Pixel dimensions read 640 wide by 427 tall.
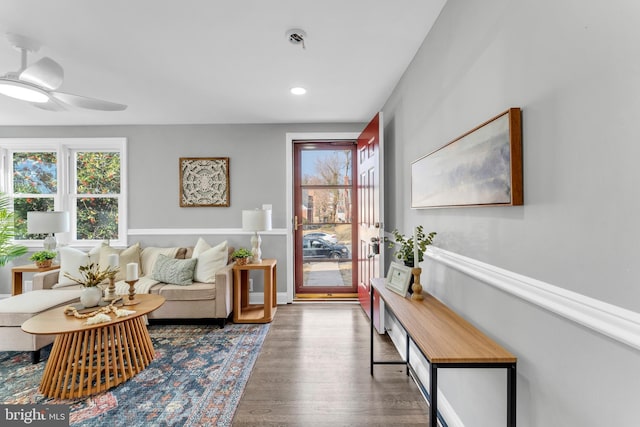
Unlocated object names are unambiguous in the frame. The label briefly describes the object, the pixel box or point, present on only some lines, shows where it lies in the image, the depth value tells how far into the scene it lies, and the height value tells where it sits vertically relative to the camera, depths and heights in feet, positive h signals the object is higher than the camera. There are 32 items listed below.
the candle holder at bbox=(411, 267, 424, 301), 5.67 -1.32
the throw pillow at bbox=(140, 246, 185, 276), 11.82 -1.41
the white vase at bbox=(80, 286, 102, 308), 7.63 -1.95
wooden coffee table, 6.43 -2.99
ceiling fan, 6.19 +3.03
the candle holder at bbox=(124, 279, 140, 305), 7.92 -2.03
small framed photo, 5.89 -1.25
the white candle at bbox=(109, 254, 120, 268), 7.89 -1.08
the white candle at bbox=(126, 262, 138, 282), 7.87 -1.39
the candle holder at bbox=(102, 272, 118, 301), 7.87 -1.90
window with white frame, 13.02 +1.67
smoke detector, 6.24 +3.90
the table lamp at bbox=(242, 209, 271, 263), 11.22 -0.06
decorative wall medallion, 12.92 +1.63
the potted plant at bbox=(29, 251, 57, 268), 11.37 -1.44
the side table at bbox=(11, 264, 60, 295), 11.30 -1.92
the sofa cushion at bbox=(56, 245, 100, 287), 11.00 -1.48
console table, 3.36 -1.60
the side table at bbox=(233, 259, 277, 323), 10.79 -2.89
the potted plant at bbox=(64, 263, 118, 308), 7.63 -1.80
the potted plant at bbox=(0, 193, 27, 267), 12.30 -0.60
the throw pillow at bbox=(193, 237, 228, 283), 10.79 -1.58
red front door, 9.52 +0.25
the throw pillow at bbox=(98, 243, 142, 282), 11.31 -1.39
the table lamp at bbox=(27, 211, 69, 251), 11.16 -0.04
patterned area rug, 5.90 -3.82
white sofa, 10.18 -2.50
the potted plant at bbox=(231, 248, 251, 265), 11.17 -1.38
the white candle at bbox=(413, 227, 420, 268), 5.76 -0.68
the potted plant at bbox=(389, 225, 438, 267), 5.91 -0.62
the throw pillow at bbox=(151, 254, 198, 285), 10.56 -1.81
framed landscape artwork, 3.46 +0.72
